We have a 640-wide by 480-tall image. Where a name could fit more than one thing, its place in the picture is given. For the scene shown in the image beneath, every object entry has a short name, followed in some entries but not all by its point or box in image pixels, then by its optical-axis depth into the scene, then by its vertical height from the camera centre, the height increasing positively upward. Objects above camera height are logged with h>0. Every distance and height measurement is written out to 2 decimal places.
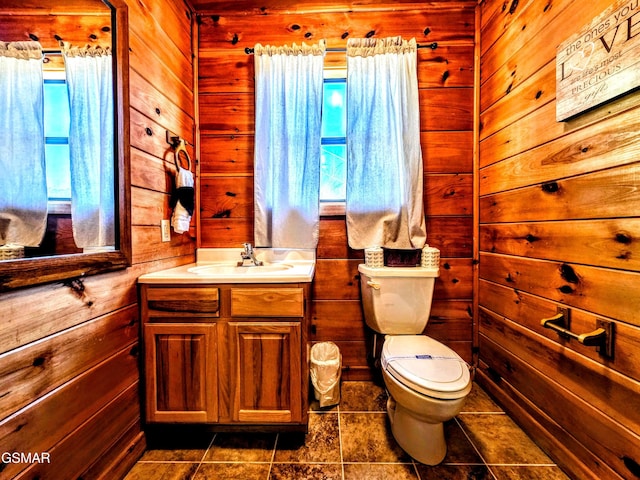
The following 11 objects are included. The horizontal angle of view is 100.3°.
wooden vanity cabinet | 1.19 -0.54
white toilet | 1.06 -0.58
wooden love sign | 0.85 +0.61
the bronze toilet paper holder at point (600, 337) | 0.94 -0.37
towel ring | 1.45 +0.45
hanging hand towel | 1.44 +0.18
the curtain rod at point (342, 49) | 1.71 +1.18
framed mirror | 0.75 +0.51
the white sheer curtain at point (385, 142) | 1.65 +0.57
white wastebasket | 1.50 -0.82
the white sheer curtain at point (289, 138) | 1.67 +0.60
